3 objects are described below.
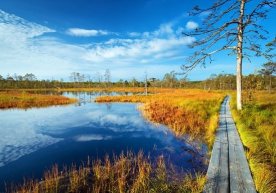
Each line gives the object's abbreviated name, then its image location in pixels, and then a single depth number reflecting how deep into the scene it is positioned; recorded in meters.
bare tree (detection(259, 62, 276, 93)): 41.09
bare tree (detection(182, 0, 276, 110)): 10.31
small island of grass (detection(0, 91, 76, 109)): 25.94
